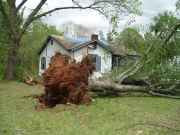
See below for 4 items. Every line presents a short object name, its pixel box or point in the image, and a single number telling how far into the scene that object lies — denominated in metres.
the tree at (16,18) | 15.56
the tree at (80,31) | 42.09
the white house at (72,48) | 21.45
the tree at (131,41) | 11.85
